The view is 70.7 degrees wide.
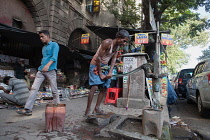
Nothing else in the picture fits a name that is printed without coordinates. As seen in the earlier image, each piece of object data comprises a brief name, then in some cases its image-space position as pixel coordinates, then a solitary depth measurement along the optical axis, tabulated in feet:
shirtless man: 9.11
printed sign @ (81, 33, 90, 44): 34.58
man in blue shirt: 10.13
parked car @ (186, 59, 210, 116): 12.84
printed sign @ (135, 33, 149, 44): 23.44
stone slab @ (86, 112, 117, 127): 8.75
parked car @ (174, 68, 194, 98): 29.32
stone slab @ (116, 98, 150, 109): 14.22
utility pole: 7.52
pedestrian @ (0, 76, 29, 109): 13.97
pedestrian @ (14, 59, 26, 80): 22.62
